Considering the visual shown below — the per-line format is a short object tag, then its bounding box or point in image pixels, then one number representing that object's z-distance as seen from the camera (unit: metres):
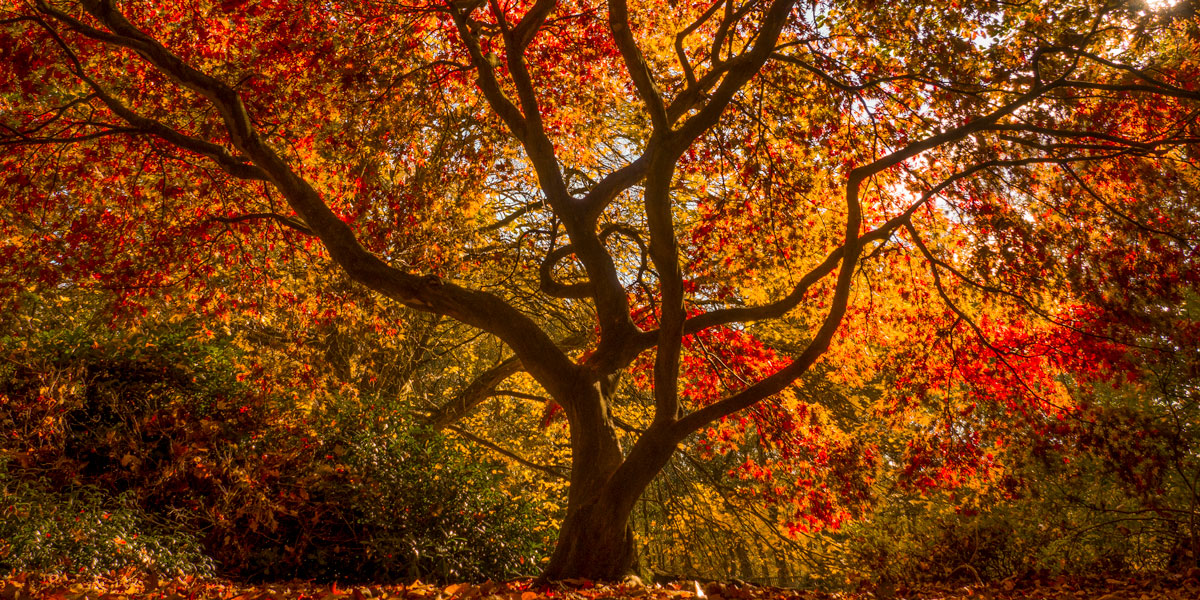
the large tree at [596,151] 5.48
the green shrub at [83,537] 5.65
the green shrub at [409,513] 7.61
